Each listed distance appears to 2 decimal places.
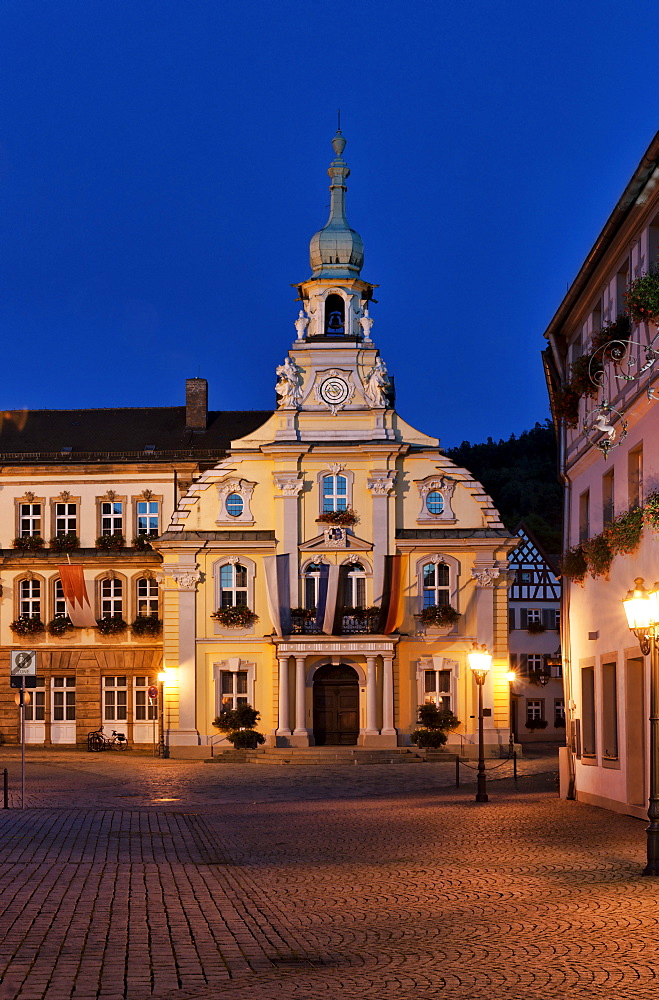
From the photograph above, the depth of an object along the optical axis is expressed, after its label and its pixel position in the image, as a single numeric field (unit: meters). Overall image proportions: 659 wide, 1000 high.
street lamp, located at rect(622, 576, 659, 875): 15.41
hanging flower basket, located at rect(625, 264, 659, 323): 18.95
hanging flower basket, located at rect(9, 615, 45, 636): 53.59
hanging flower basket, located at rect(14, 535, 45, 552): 54.09
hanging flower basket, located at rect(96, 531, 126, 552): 53.81
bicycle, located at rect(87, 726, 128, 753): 51.78
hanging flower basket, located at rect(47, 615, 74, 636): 53.47
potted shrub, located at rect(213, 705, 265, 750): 48.38
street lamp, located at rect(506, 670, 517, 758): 47.07
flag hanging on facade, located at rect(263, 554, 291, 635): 48.41
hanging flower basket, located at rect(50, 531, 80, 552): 54.03
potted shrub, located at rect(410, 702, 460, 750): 48.36
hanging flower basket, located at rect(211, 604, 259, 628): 50.06
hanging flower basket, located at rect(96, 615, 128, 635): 53.12
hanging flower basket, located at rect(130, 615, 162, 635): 53.03
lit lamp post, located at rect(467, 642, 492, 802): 29.73
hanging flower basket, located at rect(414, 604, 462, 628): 49.69
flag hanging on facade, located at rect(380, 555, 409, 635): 48.56
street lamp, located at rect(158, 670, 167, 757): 48.69
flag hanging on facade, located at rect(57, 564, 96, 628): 52.25
